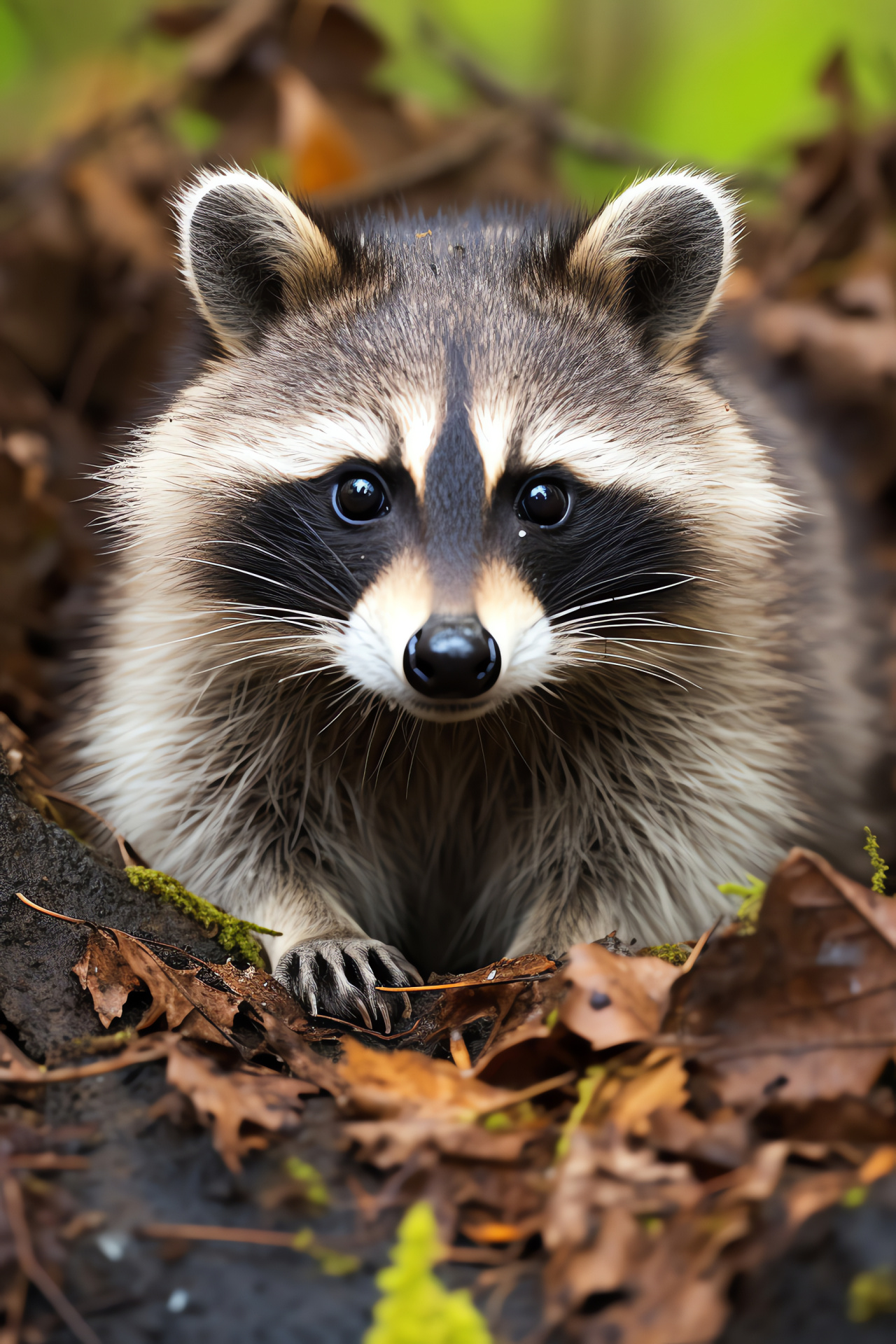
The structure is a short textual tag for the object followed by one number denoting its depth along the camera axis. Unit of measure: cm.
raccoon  148
